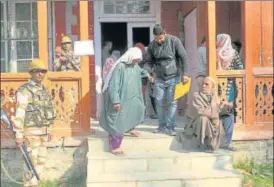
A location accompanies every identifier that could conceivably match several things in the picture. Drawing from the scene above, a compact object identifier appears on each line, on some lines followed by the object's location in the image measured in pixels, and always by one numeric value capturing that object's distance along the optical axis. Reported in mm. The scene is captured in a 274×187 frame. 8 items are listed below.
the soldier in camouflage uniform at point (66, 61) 8820
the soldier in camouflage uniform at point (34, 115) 6844
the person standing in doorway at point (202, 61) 9198
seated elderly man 7719
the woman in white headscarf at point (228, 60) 8672
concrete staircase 7156
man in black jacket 8234
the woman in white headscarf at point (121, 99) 7625
